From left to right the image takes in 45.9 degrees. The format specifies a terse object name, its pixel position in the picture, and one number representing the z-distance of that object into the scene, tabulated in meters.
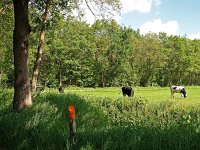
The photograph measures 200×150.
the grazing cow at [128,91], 29.39
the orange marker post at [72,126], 6.81
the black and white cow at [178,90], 29.34
